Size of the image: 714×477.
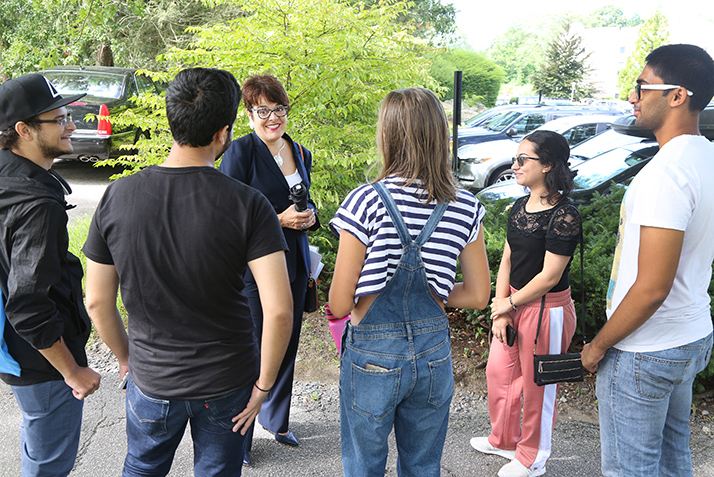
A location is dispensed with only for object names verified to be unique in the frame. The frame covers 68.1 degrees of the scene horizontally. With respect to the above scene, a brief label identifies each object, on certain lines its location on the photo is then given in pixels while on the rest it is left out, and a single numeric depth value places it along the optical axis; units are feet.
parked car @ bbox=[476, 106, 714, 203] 21.50
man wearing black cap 6.09
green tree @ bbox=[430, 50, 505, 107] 108.88
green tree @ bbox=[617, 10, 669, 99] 98.83
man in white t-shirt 5.70
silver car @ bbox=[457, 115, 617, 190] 33.65
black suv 30.42
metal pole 16.82
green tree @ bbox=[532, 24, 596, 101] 142.72
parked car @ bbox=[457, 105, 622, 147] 45.31
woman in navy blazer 9.55
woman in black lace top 9.00
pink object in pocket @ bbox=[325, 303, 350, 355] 6.97
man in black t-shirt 5.40
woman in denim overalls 5.97
